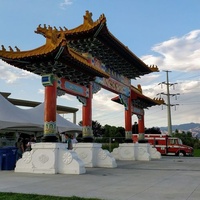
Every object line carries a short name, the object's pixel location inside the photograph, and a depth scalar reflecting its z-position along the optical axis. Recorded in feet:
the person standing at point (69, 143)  54.54
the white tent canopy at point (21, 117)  51.80
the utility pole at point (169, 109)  164.25
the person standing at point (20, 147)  51.96
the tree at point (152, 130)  225.37
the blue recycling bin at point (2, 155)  46.45
